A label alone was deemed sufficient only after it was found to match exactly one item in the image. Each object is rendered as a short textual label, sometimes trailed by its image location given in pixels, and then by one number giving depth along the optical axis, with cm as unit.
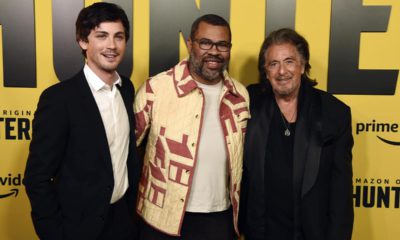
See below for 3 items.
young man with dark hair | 153
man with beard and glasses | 187
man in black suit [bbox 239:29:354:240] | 183
